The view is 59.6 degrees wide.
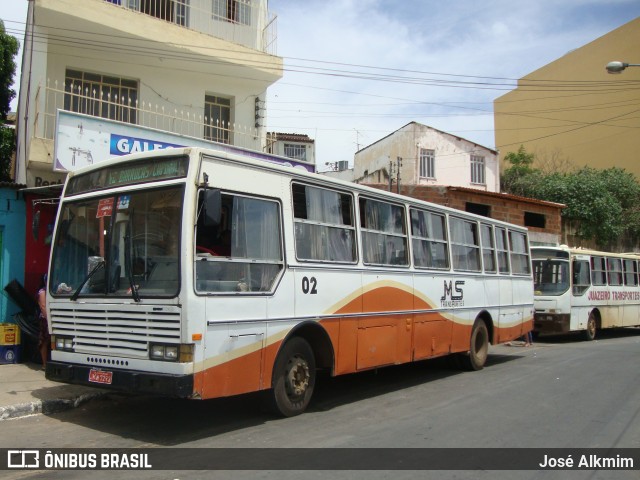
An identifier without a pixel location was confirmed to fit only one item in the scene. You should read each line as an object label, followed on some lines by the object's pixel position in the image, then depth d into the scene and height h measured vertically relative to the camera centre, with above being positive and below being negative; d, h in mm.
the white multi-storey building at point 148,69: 11375 +5319
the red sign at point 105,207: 6156 +954
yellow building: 37062 +13240
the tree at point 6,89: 15734 +6349
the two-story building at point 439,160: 31875 +7578
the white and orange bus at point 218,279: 5457 +155
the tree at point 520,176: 31548 +6901
